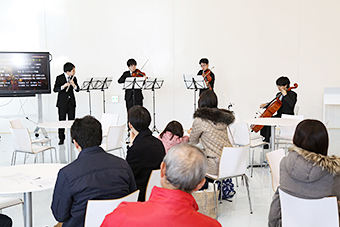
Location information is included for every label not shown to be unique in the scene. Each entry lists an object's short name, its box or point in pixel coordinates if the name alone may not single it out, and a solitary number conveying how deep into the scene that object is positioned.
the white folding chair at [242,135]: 4.21
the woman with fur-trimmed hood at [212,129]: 3.19
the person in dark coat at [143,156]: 2.40
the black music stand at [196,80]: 6.41
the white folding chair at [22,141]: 3.96
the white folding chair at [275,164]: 2.55
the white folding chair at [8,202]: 2.32
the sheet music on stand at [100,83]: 6.77
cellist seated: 5.13
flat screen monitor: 6.18
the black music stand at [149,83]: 6.58
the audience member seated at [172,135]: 3.35
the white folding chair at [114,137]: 4.04
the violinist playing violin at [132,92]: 6.74
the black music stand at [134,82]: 6.24
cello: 5.21
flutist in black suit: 5.91
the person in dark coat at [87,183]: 1.73
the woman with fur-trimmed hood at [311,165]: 1.95
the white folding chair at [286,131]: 4.78
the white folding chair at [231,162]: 2.92
